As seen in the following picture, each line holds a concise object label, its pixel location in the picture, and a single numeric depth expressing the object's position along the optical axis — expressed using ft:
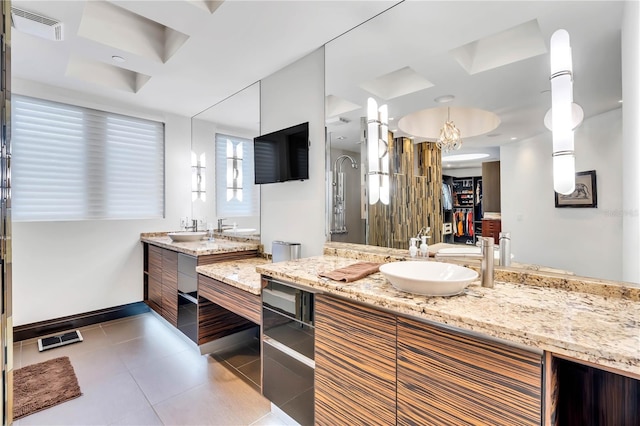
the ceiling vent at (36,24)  6.14
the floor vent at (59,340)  8.90
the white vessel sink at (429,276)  3.72
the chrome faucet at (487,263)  4.29
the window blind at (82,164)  9.50
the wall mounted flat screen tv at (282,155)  7.98
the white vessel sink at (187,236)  10.46
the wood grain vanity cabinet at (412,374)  2.89
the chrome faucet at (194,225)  12.37
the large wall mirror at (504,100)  3.85
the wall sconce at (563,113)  4.04
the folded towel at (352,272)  4.72
